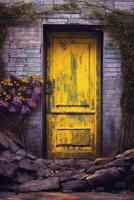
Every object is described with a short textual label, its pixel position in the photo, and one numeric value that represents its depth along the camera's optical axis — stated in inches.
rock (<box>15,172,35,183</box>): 295.8
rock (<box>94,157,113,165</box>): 315.9
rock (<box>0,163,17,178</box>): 291.1
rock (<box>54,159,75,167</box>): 325.0
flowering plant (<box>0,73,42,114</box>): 330.3
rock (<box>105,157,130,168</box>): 294.5
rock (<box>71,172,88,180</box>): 292.8
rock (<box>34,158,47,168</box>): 316.1
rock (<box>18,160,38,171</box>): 305.3
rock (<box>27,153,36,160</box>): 323.3
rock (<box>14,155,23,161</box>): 312.5
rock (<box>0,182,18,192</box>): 289.5
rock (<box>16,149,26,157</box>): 322.7
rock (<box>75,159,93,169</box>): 320.2
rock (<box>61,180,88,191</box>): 287.3
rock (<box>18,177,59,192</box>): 286.0
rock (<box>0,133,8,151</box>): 316.2
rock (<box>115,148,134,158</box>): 305.3
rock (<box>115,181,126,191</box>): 289.6
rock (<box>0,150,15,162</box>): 308.7
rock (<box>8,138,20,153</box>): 323.4
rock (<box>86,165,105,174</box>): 299.6
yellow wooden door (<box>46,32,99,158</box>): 347.3
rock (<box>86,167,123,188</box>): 286.5
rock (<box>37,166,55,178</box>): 303.9
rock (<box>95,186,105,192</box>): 287.6
